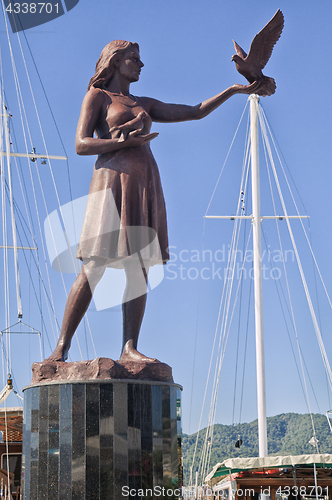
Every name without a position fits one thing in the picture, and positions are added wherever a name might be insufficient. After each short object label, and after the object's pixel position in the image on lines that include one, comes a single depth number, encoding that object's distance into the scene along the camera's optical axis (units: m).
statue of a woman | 6.09
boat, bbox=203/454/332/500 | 14.74
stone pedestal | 5.29
